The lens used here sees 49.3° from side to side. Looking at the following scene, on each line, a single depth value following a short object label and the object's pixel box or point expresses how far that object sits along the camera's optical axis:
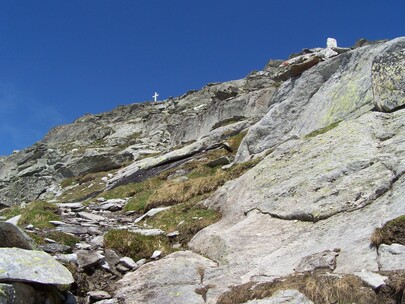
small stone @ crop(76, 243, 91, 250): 15.25
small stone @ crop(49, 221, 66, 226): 19.67
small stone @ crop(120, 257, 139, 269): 13.76
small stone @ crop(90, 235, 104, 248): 15.55
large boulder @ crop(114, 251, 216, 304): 11.25
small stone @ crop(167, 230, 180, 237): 17.27
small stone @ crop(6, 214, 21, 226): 20.62
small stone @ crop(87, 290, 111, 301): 11.73
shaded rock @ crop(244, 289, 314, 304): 8.87
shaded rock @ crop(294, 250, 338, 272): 10.46
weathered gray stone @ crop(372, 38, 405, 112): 18.46
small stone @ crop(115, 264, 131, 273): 13.62
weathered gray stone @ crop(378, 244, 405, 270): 9.38
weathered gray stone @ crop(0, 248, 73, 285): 9.49
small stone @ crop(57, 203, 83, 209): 26.77
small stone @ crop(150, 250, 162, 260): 14.50
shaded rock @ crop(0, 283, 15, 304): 8.70
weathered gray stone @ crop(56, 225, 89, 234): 18.03
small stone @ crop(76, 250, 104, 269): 13.21
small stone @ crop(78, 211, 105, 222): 22.86
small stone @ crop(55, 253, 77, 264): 13.18
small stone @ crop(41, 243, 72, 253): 13.93
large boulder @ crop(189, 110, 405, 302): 11.59
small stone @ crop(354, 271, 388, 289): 8.66
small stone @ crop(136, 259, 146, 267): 14.05
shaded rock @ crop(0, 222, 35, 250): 11.18
